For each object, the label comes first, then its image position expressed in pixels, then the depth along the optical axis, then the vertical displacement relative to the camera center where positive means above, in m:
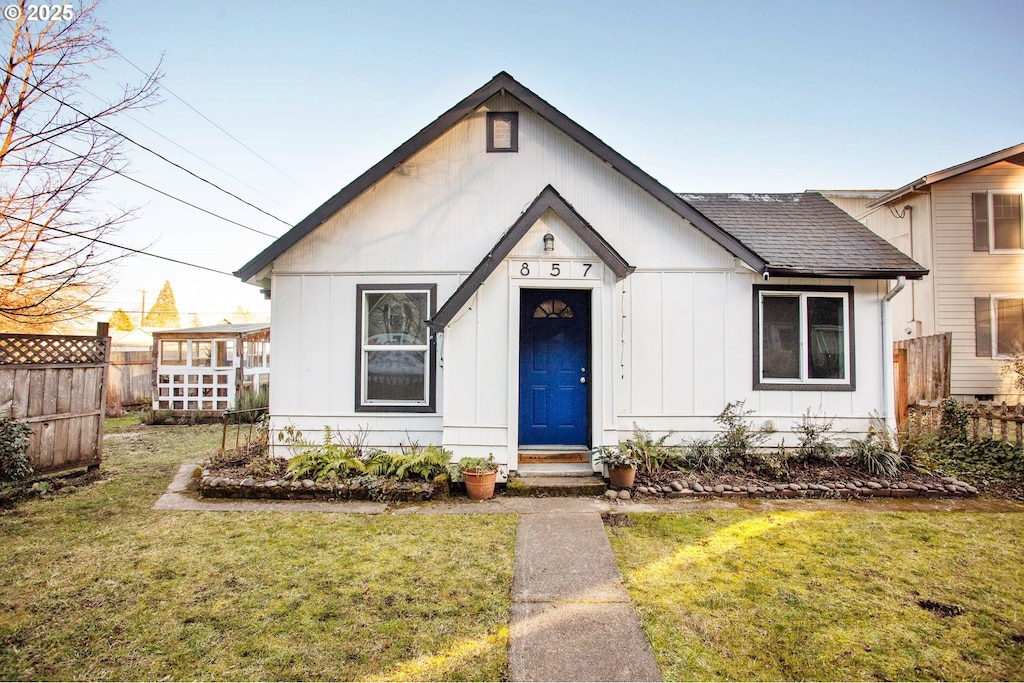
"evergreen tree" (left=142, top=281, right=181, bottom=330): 50.78 +5.71
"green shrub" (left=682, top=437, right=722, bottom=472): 6.73 -1.35
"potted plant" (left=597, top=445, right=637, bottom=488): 6.05 -1.34
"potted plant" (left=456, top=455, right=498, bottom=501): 5.93 -1.47
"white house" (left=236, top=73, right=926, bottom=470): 7.11 +1.06
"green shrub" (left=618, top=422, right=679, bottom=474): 6.56 -1.25
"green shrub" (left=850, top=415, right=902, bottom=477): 6.55 -1.25
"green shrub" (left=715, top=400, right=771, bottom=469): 6.93 -1.07
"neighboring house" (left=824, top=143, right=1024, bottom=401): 11.77 +2.81
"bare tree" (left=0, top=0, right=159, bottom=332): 5.97 +2.80
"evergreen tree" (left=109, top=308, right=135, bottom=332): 45.97 +4.35
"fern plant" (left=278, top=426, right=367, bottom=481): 6.30 -1.41
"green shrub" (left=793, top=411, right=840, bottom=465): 6.96 -1.12
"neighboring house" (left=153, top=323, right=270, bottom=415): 12.84 -0.58
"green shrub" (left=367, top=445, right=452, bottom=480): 6.19 -1.39
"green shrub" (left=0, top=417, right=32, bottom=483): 5.95 -1.19
